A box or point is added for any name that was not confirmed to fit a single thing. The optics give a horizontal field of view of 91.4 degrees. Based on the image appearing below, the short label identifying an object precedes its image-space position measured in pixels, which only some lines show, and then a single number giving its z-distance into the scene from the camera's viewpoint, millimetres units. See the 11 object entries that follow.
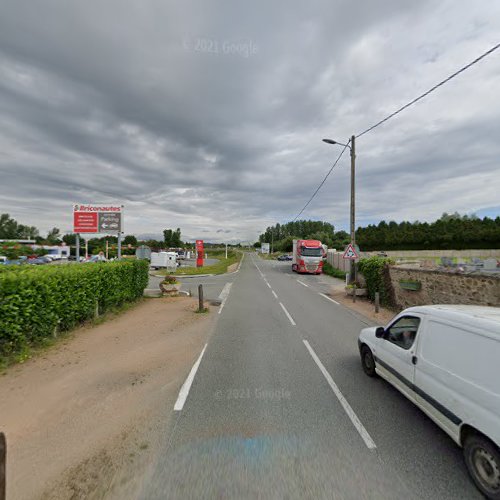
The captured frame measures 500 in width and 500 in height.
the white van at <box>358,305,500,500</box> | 2430
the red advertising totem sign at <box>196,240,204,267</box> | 35469
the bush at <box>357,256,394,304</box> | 12055
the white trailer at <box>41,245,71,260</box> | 52597
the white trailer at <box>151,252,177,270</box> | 32188
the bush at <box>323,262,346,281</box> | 24430
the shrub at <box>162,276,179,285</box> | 13712
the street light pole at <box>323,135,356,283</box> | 14953
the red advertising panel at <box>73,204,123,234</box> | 14625
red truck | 27406
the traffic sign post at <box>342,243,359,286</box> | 13891
